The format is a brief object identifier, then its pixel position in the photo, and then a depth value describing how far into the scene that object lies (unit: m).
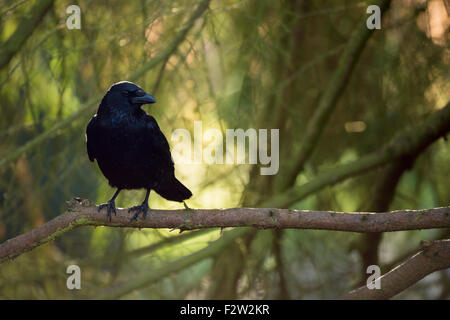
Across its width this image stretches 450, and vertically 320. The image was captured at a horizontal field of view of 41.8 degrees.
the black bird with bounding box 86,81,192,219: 3.97
